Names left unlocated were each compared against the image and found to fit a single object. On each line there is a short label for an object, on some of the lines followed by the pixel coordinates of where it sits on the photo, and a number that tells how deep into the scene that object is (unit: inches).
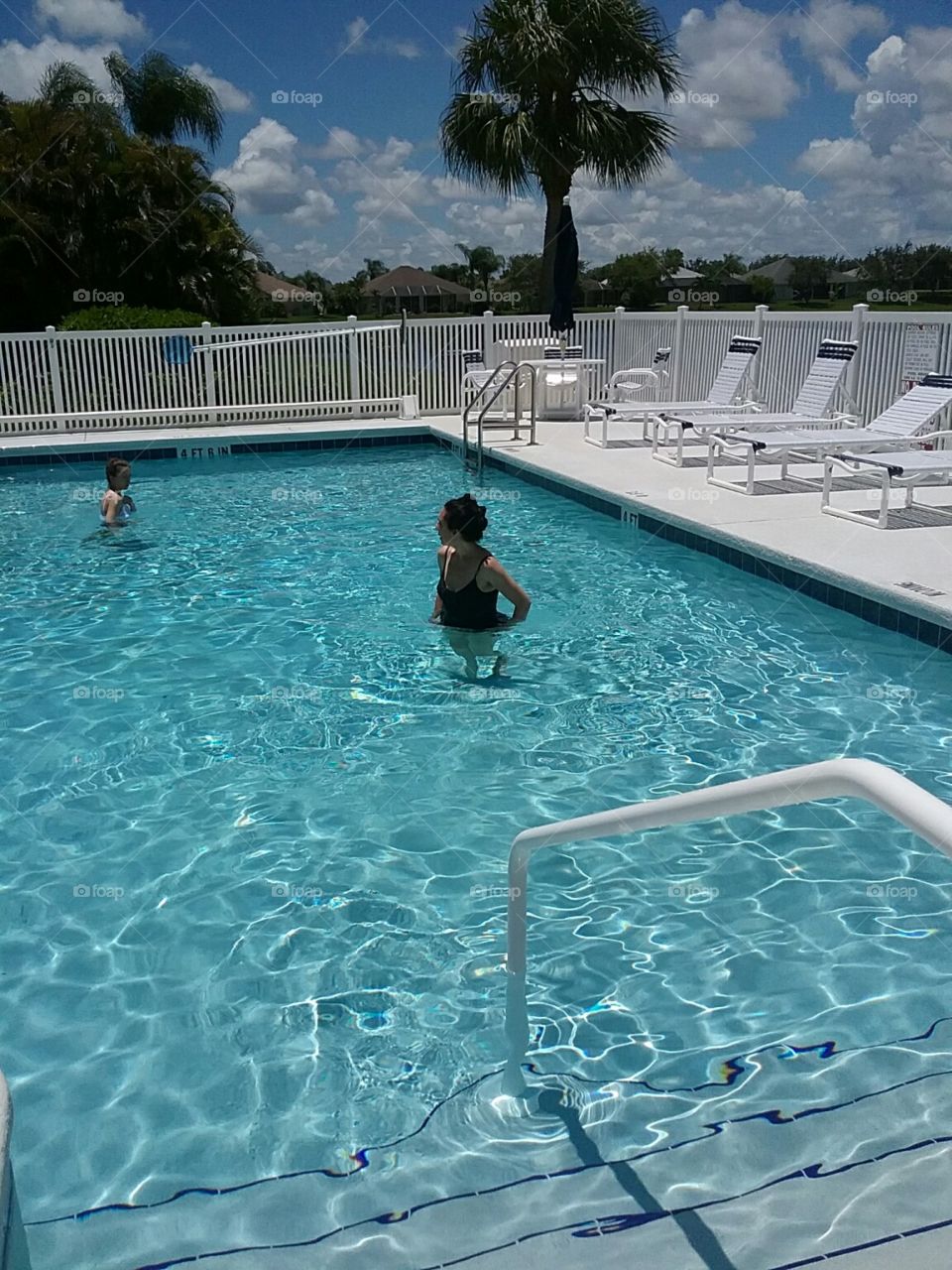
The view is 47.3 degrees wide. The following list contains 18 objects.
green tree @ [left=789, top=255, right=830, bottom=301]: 2010.3
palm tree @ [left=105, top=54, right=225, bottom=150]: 1268.5
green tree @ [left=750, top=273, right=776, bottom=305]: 2069.4
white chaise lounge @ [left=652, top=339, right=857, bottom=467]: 423.5
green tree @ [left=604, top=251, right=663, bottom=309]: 2185.0
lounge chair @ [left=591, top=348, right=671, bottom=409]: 583.1
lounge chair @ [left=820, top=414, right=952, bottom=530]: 307.7
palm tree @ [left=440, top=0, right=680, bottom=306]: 808.9
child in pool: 348.5
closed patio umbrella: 657.6
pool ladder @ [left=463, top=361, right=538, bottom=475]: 471.2
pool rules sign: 427.2
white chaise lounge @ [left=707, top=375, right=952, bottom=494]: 366.9
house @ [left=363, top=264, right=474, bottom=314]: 2193.7
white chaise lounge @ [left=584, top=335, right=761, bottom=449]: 480.4
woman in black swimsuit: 227.3
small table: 589.3
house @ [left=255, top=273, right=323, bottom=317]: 2313.2
